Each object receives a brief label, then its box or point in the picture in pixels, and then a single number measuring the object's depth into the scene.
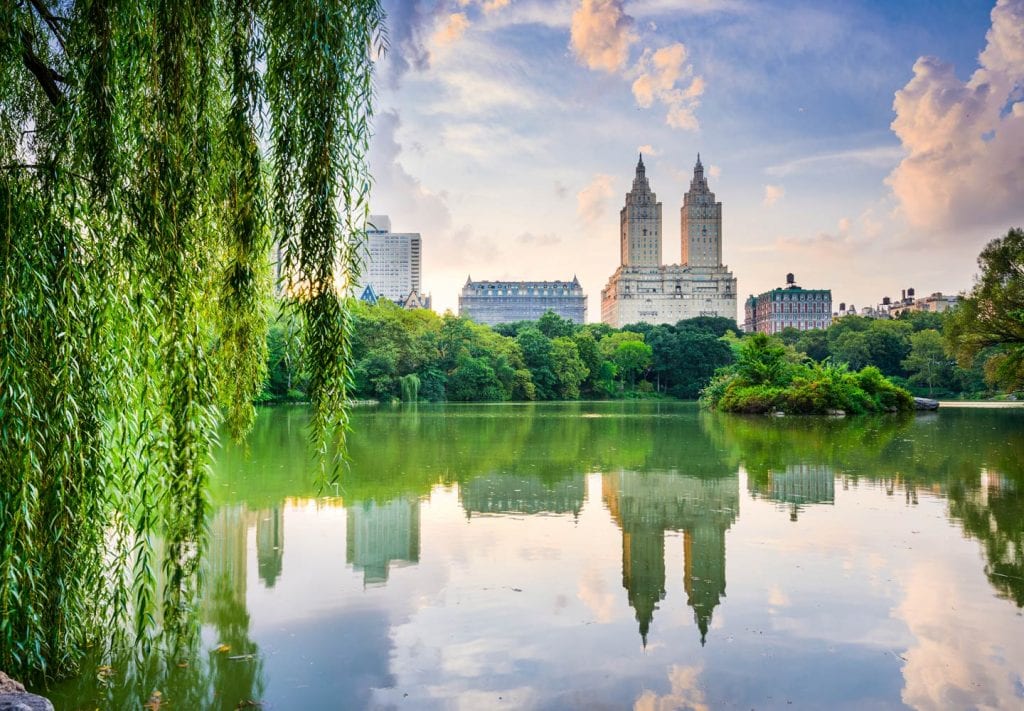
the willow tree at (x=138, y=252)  3.90
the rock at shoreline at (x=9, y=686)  3.45
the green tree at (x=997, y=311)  28.58
